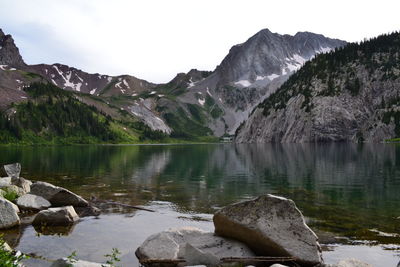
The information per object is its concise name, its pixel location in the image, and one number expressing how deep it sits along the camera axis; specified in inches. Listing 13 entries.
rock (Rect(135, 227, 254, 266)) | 614.1
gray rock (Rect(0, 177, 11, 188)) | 1233.4
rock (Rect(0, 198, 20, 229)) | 845.0
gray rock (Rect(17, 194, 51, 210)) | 1072.2
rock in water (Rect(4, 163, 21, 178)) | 1593.3
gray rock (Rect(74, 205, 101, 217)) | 1040.8
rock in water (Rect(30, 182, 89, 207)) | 1147.3
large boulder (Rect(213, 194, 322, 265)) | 602.2
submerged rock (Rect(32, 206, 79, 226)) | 903.7
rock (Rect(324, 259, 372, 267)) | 521.3
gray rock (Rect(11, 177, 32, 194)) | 1316.3
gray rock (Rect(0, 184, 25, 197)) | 1184.2
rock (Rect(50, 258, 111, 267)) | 439.8
